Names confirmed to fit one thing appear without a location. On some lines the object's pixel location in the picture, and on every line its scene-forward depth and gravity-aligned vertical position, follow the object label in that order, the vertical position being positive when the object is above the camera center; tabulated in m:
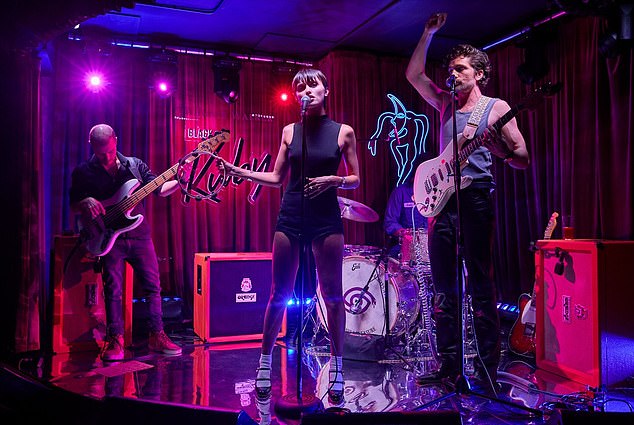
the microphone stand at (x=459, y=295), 2.79 -0.38
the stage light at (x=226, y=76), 6.61 +1.98
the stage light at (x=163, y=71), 6.24 +1.96
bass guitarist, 4.74 -0.08
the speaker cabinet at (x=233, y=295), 5.34 -0.73
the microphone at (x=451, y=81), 2.95 +0.85
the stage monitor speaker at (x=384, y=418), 1.85 -0.71
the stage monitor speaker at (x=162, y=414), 1.82 -0.68
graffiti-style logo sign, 6.48 +0.71
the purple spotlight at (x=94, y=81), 6.20 +1.81
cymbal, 4.44 +0.13
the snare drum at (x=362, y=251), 4.80 -0.24
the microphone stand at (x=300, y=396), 2.70 -1.02
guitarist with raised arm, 3.24 +0.05
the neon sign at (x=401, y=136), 7.34 +1.33
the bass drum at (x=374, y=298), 4.68 -0.67
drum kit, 4.66 -0.66
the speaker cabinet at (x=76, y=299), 4.92 -0.70
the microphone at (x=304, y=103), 2.73 +0.67
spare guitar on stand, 4.64 -0.97
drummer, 6.06 +0.19
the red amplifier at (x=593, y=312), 3.71 -0.67
